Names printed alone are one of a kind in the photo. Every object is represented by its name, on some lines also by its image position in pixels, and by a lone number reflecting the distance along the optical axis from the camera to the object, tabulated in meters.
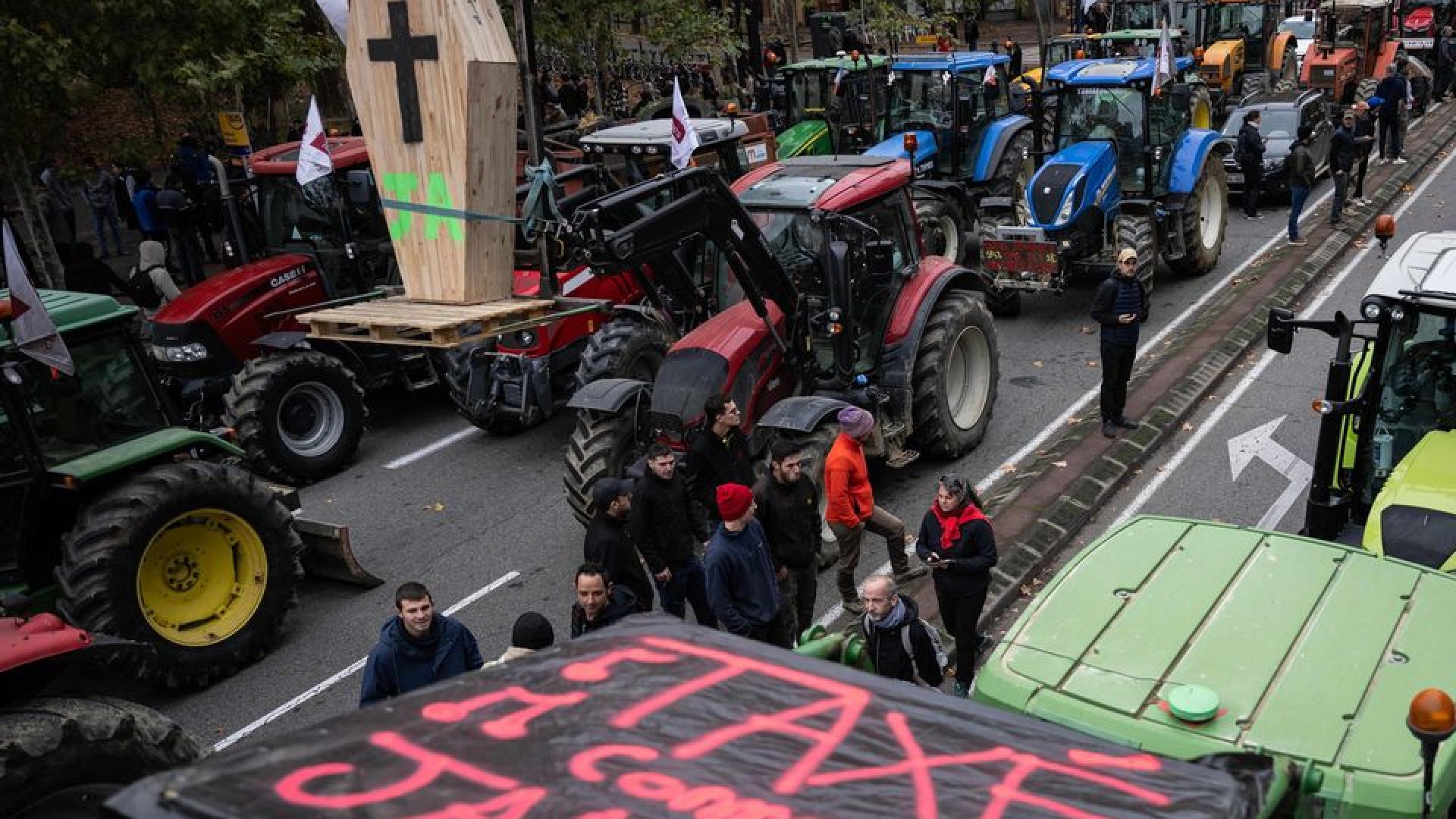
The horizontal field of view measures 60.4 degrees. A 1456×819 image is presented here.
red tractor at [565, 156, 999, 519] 8.45
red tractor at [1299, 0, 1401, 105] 22.45
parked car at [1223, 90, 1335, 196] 17.89
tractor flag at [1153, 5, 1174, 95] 13.53
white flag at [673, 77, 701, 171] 11.25
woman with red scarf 6.59
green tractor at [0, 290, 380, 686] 7.03
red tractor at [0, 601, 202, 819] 5.10
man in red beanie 6.34
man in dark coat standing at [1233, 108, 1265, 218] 16.97
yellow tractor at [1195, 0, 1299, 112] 22.84
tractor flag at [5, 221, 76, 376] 6.65
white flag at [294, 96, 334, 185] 10.51
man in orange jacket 7.60
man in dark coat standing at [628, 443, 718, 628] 7.10
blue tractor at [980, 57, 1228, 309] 13.09
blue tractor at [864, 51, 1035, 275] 15.80
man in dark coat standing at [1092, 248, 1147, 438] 9.91
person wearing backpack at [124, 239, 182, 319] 13.16
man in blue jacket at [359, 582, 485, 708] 5.53
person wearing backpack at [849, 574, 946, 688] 5.84
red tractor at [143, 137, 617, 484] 10.55
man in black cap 6.68
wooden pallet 7.76
